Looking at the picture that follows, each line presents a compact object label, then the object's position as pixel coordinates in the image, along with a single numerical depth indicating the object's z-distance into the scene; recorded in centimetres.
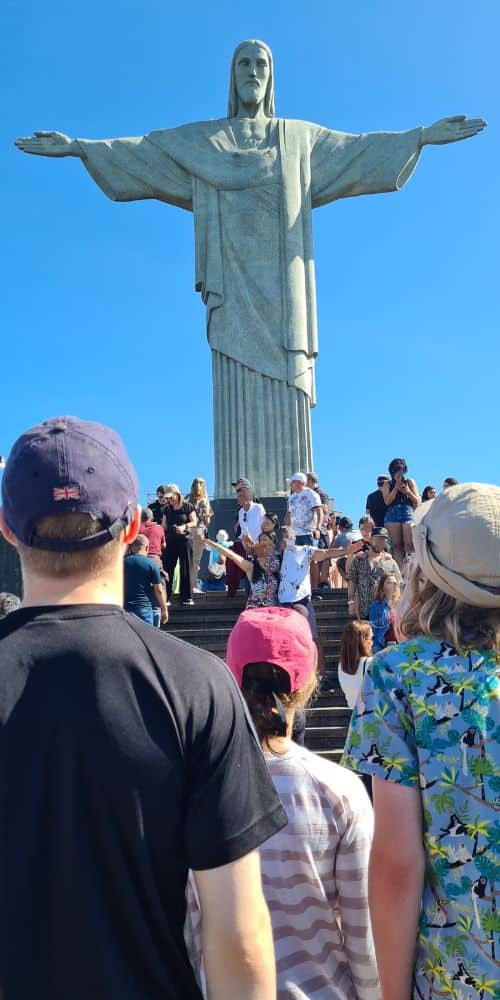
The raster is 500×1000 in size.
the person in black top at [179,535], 945
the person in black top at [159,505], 1028
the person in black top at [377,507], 1005
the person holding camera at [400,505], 951
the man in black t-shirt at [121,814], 125
